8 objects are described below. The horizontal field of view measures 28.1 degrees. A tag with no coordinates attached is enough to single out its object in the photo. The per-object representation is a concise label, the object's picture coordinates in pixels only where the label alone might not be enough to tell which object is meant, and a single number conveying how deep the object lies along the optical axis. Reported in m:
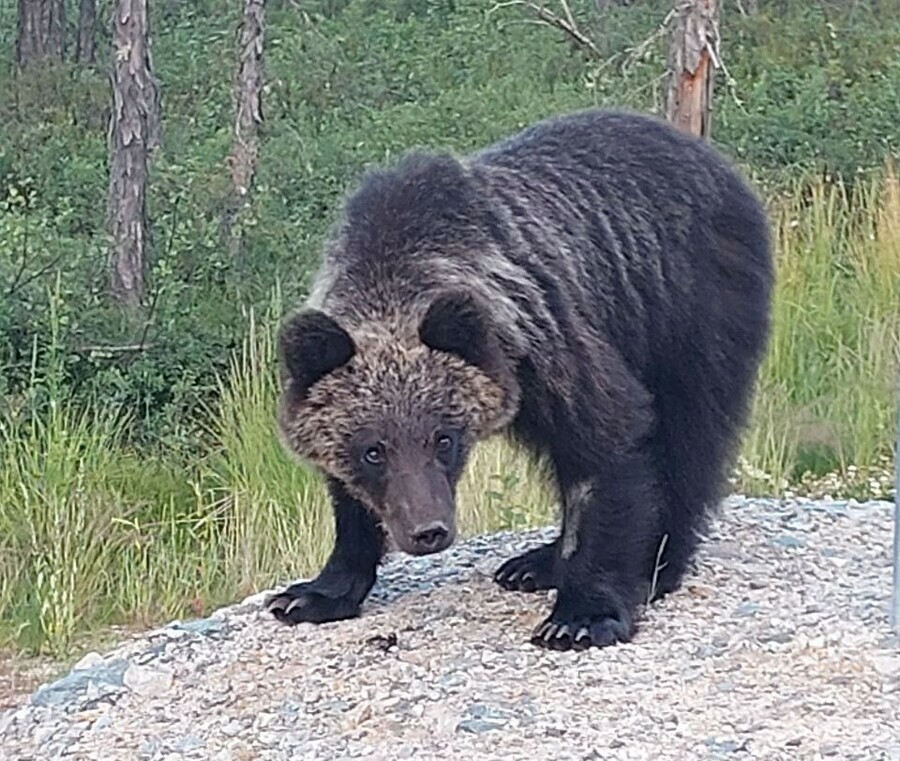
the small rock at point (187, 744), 4.87
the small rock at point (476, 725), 4.63
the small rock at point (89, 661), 5.77
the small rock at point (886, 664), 4.84
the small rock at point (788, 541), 6.17
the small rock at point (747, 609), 5.39
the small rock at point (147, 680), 5.32
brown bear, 4.96
